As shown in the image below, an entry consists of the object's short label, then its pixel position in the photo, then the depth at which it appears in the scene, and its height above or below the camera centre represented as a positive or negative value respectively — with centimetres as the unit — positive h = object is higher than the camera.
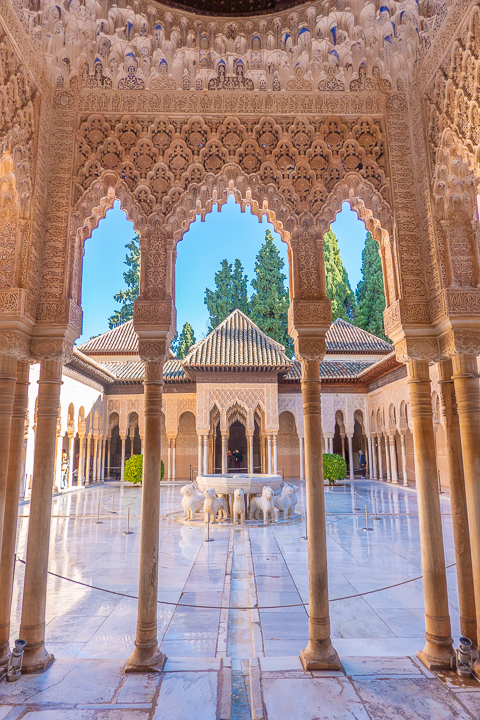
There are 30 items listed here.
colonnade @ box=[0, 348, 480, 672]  345 -43
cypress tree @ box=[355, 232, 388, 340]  3288 +1117
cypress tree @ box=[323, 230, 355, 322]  3600 +1303
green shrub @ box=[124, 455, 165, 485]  1557 -65
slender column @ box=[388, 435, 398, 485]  1972 -60
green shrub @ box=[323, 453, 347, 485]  1635 -68
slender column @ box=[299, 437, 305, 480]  2052 -80
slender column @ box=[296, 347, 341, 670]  340 -68
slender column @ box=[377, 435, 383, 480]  2162 -67
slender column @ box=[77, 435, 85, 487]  1967 -51
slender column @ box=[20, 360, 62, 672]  343 -57
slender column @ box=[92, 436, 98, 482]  2212 -29
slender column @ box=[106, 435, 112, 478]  2430 -11
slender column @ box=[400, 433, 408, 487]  1839 -128
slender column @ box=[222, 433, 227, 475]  1817 -35
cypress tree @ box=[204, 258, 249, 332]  3588 +1224
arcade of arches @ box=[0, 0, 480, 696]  353 +233
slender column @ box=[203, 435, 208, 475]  1948 -19
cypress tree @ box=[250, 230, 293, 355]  3284 +1110
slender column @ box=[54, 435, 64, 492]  1752 -71
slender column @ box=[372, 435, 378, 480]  2246 -76
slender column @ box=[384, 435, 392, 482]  2014 -47
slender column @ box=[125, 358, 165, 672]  342 -68
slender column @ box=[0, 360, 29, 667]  349 -37
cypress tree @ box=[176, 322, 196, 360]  3766 +908
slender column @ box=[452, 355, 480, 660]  338 +8
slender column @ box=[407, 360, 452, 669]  347 -62
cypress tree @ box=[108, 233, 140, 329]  3556 +1256
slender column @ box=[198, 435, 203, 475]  1970 -32
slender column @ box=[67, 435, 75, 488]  1722 -8
